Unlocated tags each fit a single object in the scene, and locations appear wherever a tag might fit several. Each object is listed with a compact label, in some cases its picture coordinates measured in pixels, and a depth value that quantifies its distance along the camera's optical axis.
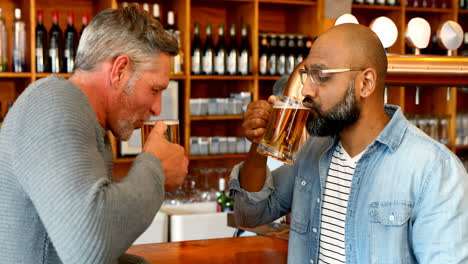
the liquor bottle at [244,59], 3.98
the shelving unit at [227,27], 3.68
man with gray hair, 0.85
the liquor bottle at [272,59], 4.11
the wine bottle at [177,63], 3.82
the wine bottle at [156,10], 3.74
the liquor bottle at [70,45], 3.54
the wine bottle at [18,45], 3.44
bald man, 1.25
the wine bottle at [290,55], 4.15
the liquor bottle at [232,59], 3.97
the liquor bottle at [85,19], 3.52
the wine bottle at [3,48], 3.42
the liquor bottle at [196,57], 3.89
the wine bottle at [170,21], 3.79
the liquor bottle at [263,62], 4.07
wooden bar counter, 1.83
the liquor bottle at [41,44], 3.46
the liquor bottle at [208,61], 3.93
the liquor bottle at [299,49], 4.19
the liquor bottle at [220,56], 3.96
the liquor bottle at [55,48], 3.50
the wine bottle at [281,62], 4.13
